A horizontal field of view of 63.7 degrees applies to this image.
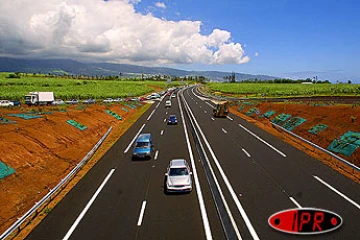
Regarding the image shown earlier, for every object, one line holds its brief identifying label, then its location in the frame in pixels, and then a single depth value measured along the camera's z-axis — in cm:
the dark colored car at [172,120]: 4710
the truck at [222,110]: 5472
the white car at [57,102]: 6965
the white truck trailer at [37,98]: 6225
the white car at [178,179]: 1908
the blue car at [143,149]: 2688
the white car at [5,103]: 5906
